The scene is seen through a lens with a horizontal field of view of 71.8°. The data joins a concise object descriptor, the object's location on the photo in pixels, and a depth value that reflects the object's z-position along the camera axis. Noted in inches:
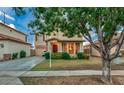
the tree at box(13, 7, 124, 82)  94.2
